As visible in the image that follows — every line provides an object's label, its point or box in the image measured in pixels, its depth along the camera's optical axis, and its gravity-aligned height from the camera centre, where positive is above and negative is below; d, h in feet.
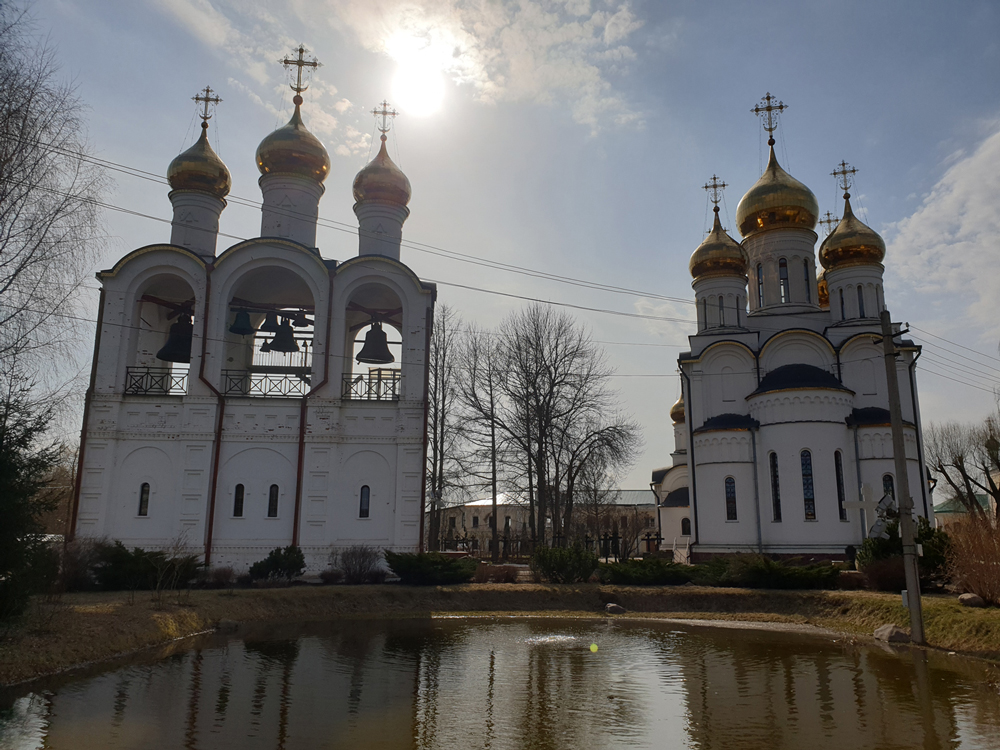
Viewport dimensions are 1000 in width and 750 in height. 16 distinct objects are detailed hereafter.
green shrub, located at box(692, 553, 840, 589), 57.67 -3.17
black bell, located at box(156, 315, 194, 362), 72.08 +17.78
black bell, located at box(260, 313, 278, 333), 74.23 +20.86
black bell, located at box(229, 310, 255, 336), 72.76 +20.21
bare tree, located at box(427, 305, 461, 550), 91.50 +12.38
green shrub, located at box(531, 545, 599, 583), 64.23 -2.79
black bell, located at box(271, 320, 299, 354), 73.92 +18.91
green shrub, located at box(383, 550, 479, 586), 62.75 -3.18
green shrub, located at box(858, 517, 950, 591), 51.08 -1.00
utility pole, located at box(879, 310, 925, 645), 41.14 +2.12
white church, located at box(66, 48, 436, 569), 68.49 +10.93
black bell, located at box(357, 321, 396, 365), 74.18 +18.10
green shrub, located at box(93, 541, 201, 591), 56.03 -3.17
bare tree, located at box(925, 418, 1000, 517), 110.77 +13.30
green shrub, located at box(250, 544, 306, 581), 63.57 -3.12
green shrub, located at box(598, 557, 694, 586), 63.05 -3.46
